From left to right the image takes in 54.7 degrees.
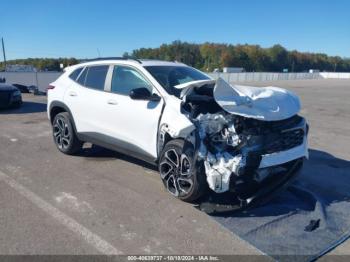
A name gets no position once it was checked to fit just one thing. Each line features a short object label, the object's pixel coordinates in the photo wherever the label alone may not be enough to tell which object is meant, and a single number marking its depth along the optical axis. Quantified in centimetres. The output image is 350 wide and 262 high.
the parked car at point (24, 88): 2051
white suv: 390
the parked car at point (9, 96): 1262
